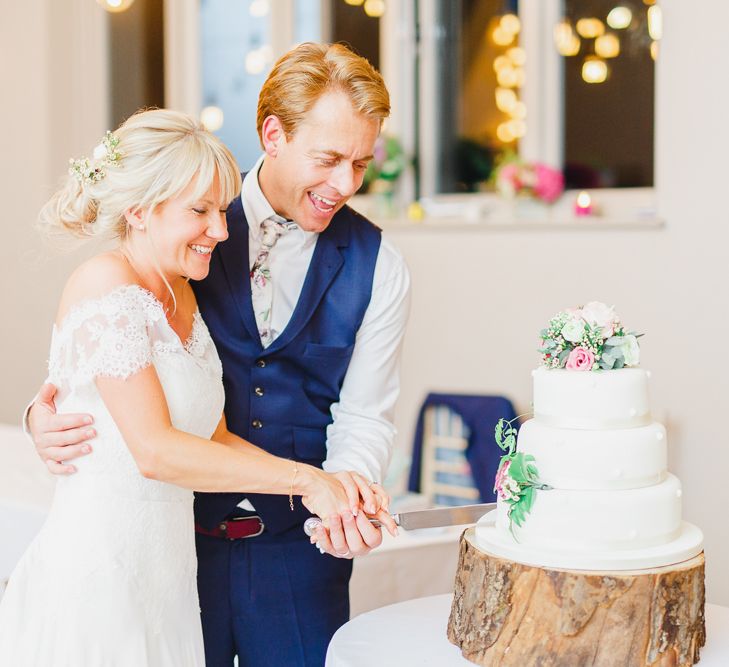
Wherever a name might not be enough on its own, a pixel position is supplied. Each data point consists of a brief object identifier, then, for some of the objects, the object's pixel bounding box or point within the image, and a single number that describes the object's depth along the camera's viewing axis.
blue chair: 4.12
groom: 1.89
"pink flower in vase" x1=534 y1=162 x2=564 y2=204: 4.46
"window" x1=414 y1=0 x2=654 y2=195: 4.40
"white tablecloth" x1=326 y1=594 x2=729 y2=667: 1.65
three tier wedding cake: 1.55
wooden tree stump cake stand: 1.54
